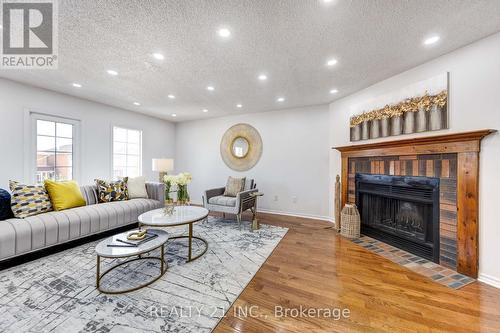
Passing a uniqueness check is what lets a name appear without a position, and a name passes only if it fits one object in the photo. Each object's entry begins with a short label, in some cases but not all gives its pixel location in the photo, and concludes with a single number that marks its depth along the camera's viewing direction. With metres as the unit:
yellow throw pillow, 2.80
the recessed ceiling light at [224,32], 1.88
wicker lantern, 3.18
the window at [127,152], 4.61
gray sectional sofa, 2.17
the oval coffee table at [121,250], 1.77
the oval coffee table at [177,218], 2.32
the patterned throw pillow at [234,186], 4.37
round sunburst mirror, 4.93
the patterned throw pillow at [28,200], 2.46
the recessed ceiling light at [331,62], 2.44
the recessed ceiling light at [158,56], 2.32
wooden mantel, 2.04
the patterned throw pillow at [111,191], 3.45
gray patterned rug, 1.46
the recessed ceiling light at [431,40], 2.00
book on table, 1.95
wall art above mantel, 2.34
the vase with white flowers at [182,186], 2.81
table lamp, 4.52
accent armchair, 3.67
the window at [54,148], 3.39
